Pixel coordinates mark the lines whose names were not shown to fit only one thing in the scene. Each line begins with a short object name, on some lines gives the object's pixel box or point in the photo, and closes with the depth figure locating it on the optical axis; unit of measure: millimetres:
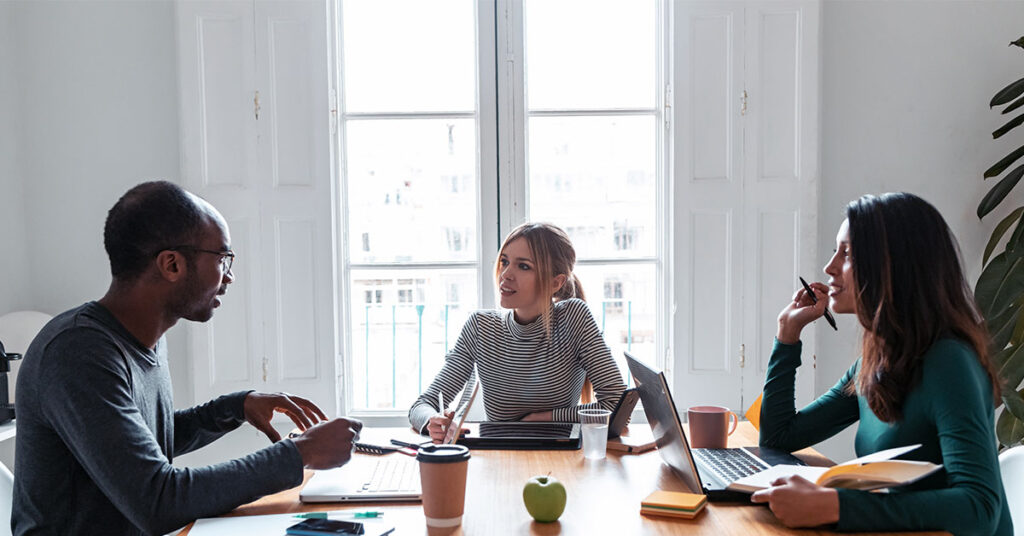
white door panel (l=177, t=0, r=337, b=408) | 3268
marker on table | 1487
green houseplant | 2898
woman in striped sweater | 2553
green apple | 1450
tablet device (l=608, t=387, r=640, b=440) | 2010
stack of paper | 1467
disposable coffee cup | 1450
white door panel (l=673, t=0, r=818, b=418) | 3275
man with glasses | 1430
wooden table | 1439
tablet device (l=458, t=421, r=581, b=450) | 2004
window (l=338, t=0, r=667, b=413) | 3428
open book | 1365
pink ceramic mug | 1967
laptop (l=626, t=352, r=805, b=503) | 1577
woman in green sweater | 1396
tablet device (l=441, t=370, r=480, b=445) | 1875
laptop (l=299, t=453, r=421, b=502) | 1602
